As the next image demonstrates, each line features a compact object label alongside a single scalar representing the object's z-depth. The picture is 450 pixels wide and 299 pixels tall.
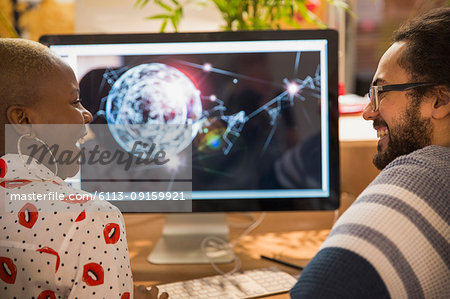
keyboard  1.03
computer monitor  1.20
